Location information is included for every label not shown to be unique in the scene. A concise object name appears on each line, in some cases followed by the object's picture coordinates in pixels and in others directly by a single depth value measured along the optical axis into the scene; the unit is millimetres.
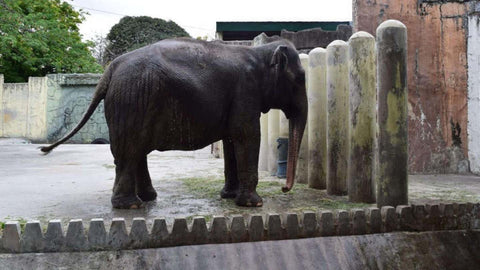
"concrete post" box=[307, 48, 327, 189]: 4852
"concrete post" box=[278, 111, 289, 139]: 5529
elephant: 3555
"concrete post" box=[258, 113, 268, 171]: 6523
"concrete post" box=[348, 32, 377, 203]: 4051
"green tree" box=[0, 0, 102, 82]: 17141
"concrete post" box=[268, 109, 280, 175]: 5957
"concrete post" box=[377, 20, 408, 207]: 3729
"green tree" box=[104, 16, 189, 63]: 31562
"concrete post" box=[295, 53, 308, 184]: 5199
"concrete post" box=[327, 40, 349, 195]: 4484
